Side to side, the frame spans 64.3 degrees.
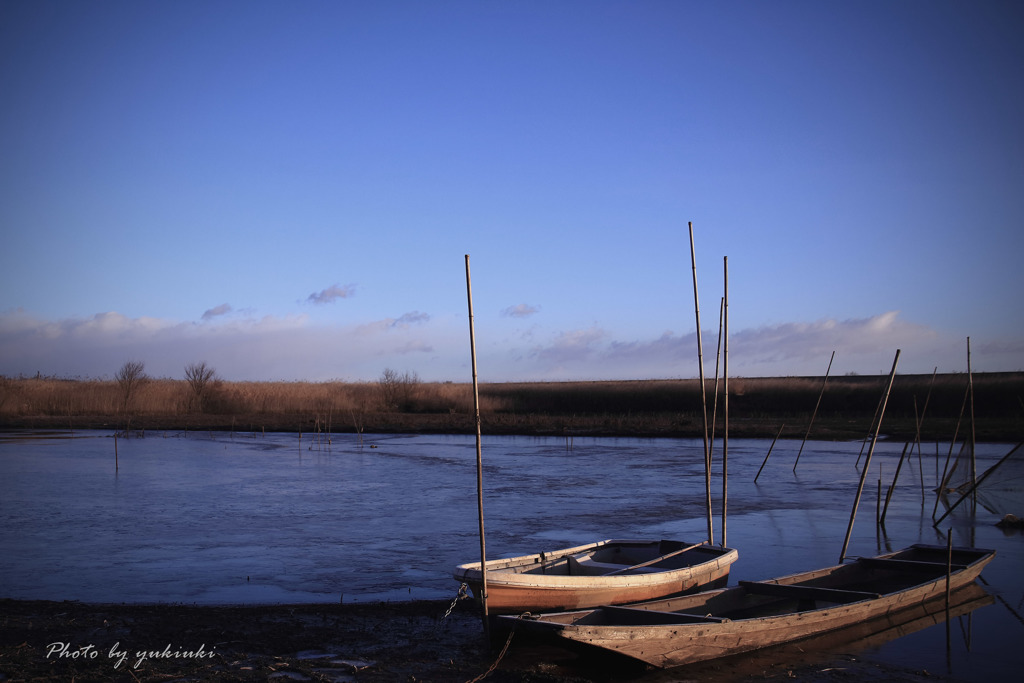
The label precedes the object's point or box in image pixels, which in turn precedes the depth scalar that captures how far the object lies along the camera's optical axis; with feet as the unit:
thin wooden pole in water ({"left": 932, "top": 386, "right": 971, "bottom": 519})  34.29
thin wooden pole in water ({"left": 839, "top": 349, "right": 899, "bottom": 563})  23.61
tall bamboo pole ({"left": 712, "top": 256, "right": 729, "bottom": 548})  25.12
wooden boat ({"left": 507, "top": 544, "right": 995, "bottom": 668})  15.78
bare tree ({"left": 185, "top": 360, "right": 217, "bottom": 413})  118.21
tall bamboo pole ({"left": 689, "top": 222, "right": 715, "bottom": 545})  24.24
